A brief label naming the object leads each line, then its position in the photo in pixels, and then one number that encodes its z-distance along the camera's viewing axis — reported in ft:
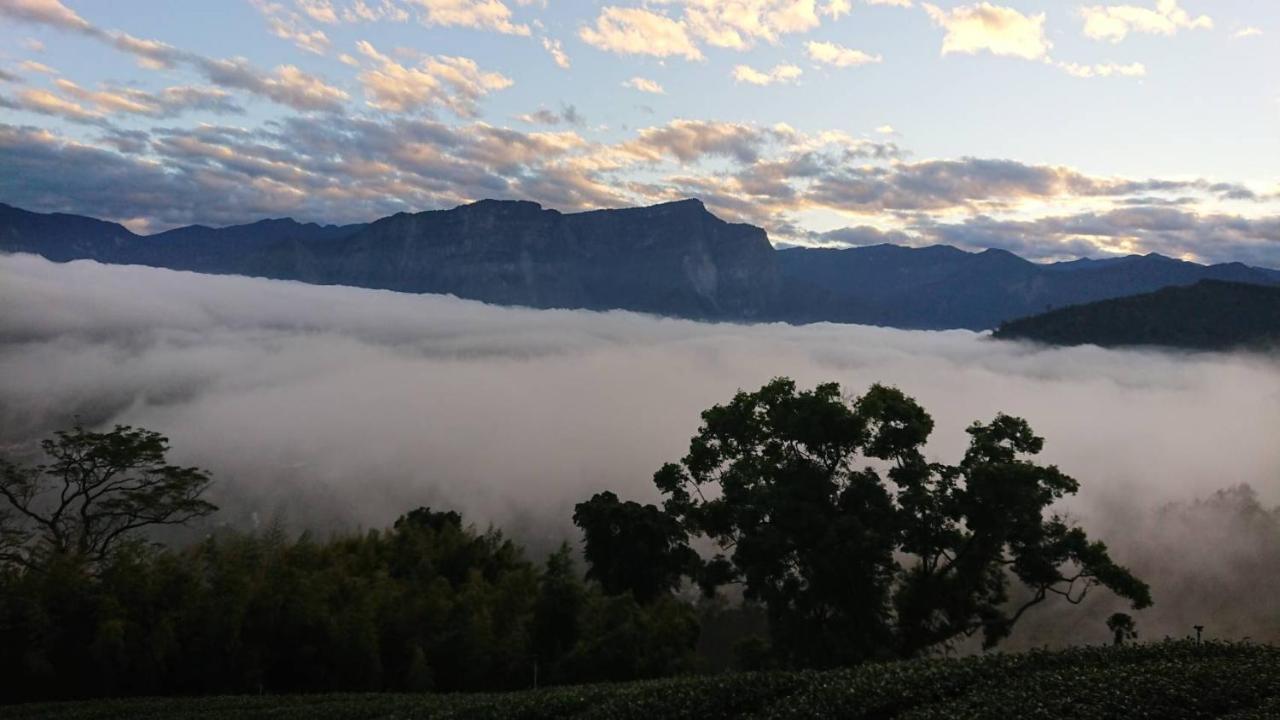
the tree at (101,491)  141.59
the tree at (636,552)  162.91
